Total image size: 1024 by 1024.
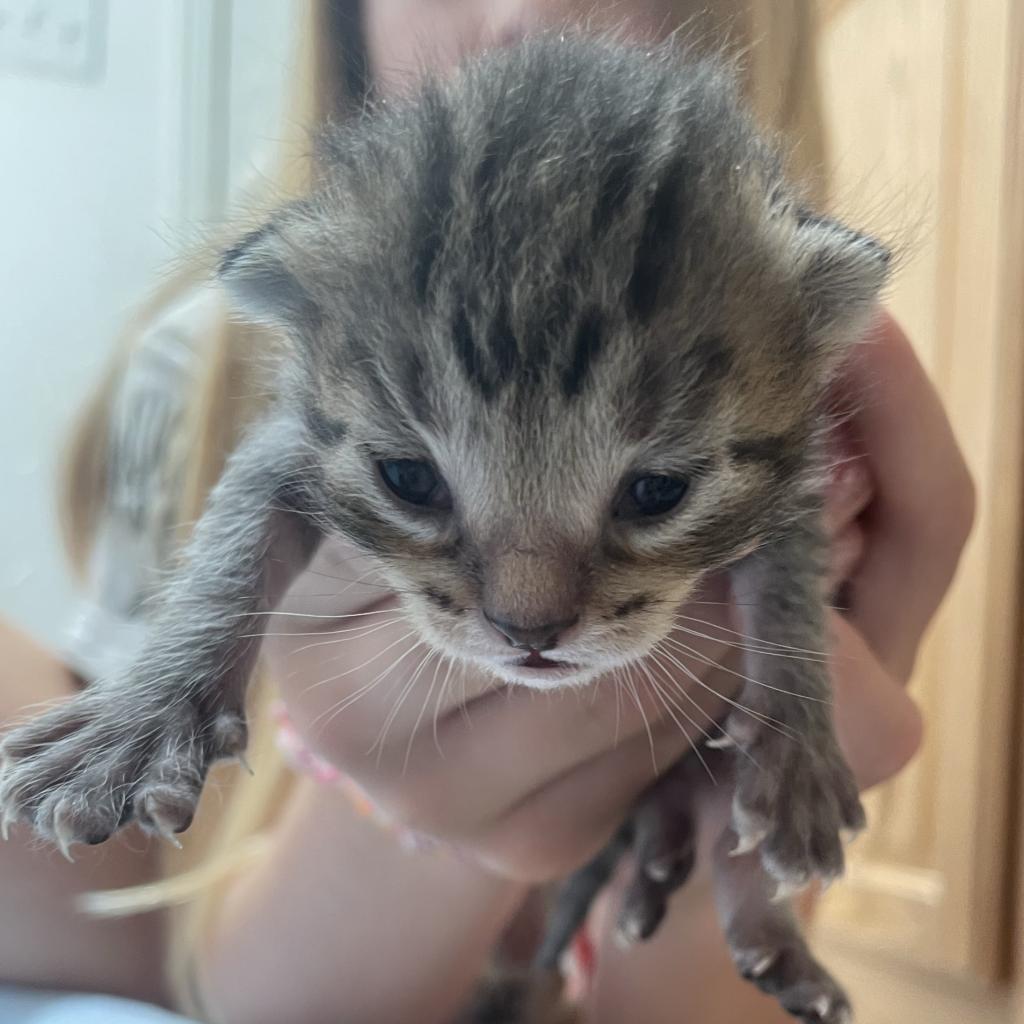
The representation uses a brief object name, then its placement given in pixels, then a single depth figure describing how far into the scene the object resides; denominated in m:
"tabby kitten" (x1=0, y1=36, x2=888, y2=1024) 0.08
